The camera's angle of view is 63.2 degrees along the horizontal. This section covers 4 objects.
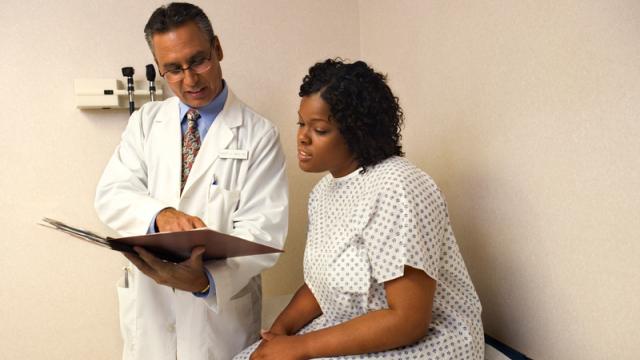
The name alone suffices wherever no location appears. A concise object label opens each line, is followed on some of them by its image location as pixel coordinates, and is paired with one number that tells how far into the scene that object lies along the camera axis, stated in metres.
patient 1.07
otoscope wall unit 1.89
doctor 1.41
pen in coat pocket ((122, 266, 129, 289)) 1.63
